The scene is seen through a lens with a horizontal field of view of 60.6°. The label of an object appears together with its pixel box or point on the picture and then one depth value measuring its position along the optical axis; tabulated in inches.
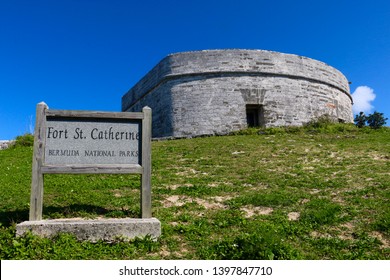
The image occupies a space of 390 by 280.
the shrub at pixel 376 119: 850.4
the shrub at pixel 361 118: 903.3
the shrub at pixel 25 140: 548.4
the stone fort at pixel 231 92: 661.3
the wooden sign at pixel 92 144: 166.4
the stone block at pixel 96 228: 152.1
